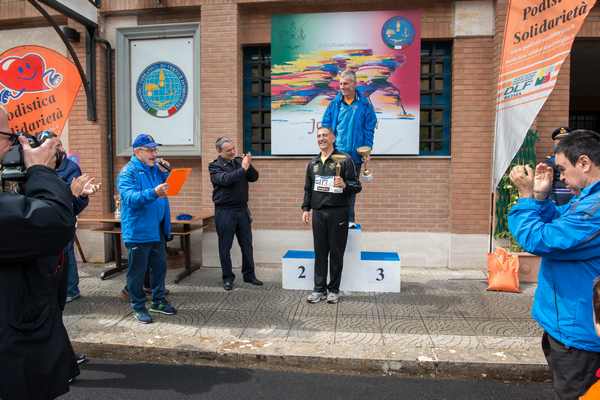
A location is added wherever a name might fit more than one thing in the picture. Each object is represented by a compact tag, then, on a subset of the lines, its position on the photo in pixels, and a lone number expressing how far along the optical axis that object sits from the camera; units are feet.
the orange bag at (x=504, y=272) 18.69
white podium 18.75
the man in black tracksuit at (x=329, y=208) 17.10
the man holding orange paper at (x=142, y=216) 14.62
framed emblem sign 23.80
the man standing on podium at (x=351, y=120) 18.30
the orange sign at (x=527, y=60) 14.06
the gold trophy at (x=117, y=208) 21.36
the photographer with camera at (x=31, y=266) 5.28
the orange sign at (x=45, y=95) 17.07
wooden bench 21.02
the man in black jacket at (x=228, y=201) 19.26
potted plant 19.77
